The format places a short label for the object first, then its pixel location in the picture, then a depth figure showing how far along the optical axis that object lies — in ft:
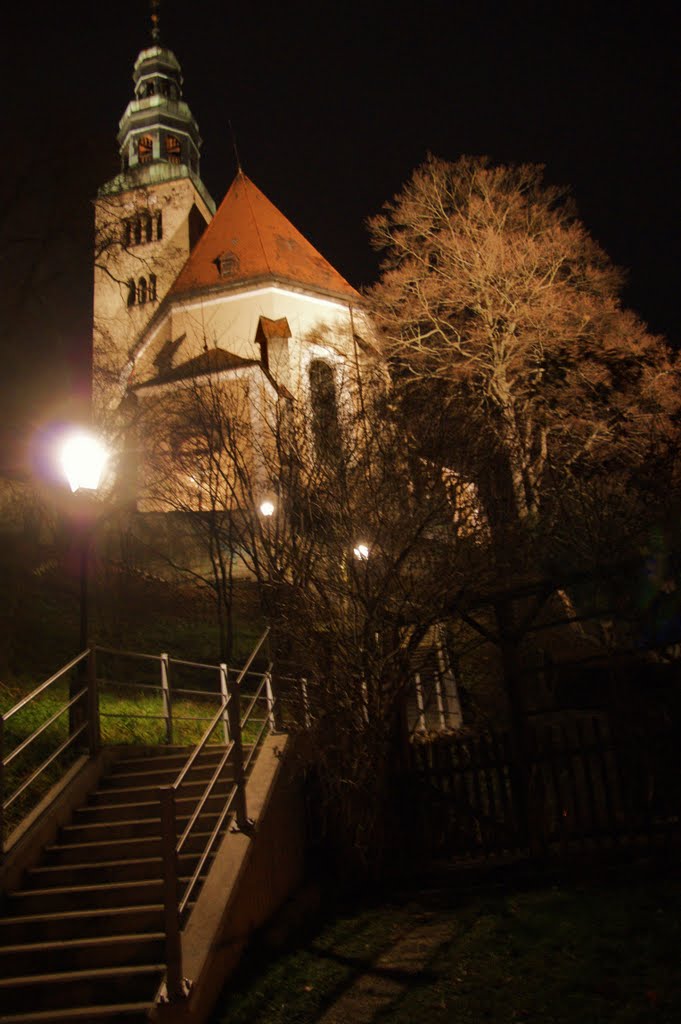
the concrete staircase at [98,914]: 16.31
